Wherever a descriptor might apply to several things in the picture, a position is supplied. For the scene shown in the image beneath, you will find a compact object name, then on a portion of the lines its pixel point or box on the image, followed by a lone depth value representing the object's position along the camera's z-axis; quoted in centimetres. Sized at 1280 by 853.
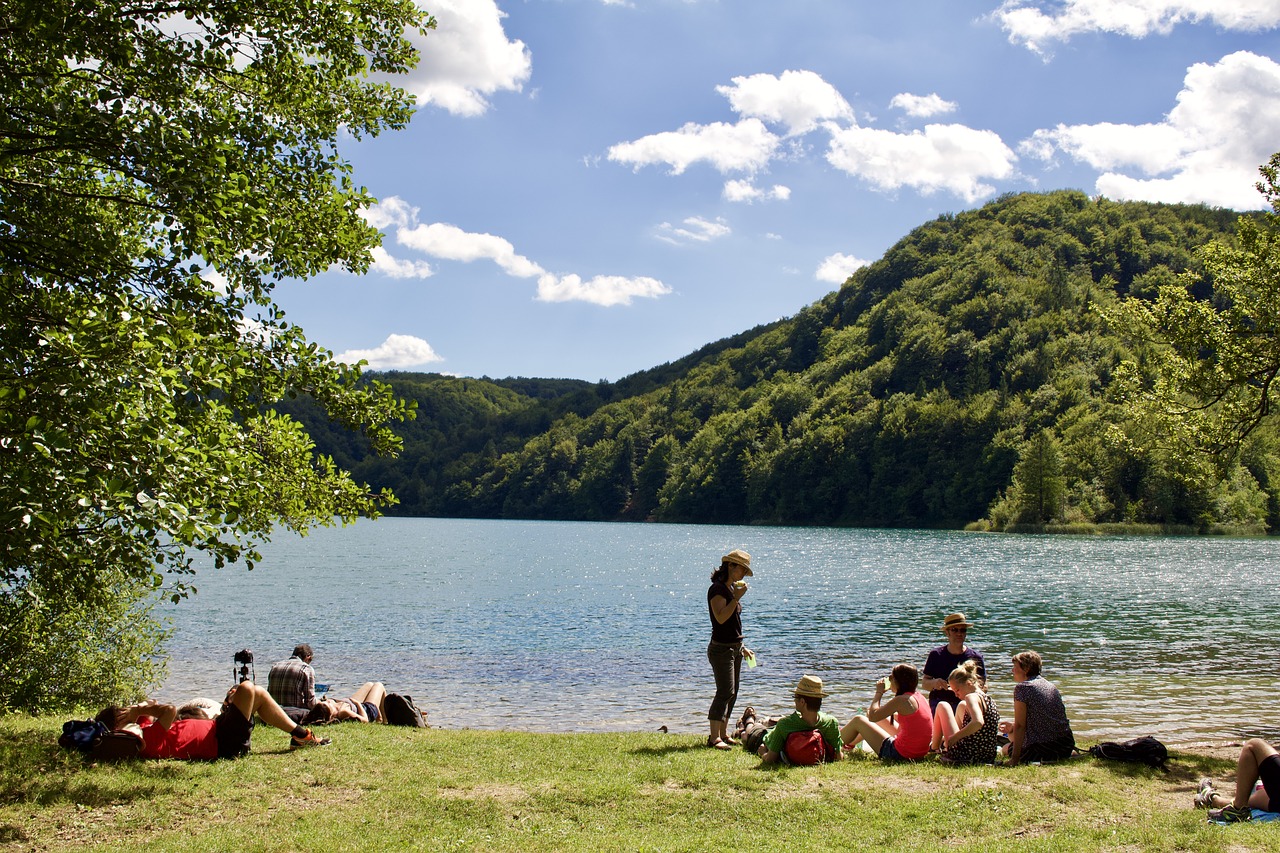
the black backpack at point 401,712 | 1526
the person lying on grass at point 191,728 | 1071
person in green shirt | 1127
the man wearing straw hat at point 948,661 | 1316
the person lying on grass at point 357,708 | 1423
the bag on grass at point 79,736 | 1021
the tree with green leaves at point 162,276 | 709
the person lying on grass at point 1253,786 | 871
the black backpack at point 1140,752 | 1100
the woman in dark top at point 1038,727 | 1118
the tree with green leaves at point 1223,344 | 1852
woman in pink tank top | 1182
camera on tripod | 1314
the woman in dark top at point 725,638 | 1225
